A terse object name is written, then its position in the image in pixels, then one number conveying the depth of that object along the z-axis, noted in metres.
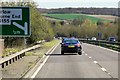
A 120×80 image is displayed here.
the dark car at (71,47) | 36.56
